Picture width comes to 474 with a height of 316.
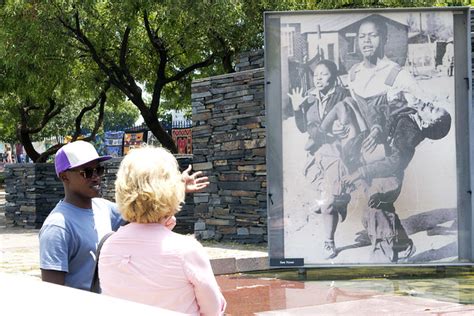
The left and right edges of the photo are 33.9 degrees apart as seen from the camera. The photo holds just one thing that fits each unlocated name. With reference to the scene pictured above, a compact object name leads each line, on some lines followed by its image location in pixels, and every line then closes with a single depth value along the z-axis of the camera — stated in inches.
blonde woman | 113.1
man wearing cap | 134.6
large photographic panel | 336.5
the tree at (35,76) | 605.3
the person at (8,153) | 2318.5
